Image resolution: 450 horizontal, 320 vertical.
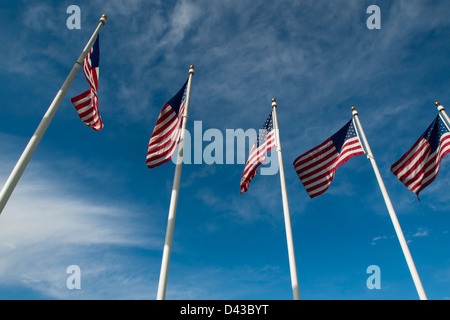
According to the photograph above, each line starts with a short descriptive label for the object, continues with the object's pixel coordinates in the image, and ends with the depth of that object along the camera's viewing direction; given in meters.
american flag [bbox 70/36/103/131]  12.30
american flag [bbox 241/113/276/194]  14.02
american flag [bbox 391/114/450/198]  14.11
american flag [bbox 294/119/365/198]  14.88
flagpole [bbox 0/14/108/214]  8.41
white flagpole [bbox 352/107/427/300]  11.37
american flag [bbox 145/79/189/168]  11.34
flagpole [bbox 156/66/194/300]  8.38
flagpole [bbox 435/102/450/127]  14.08
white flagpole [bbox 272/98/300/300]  10.48
